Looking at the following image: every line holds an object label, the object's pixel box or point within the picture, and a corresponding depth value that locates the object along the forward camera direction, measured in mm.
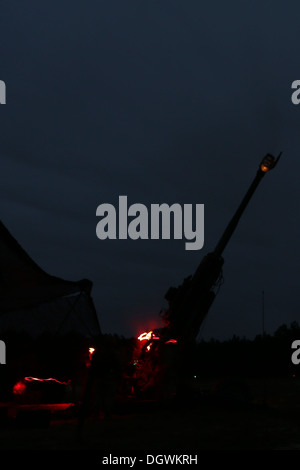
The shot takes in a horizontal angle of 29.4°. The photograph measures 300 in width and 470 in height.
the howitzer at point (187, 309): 19781
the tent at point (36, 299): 15586
